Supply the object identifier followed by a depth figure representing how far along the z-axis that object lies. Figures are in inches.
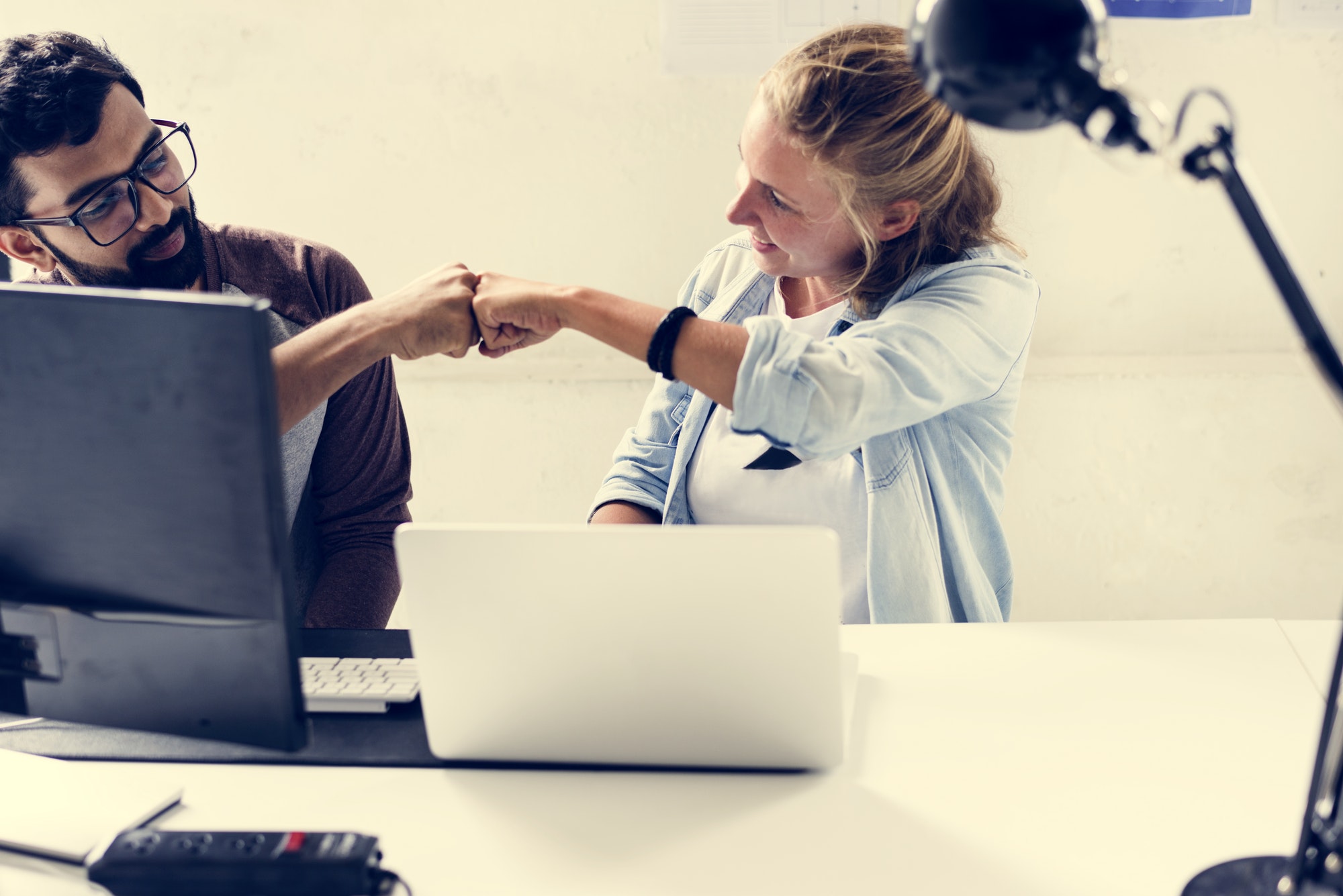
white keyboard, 36.8
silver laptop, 29.2
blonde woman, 43.4
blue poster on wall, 69.5
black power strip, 26.1
